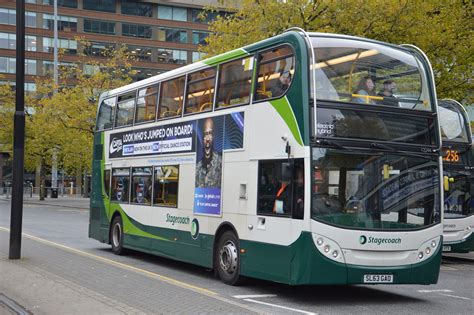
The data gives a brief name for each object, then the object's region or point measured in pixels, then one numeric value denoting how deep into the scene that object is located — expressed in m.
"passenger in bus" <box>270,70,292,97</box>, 9.73
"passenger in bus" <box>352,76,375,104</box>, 9.55
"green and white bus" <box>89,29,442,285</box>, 9.09
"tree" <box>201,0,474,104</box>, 20.50
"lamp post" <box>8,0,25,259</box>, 12.80
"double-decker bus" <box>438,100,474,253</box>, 16.27
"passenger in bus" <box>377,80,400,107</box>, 9.77
